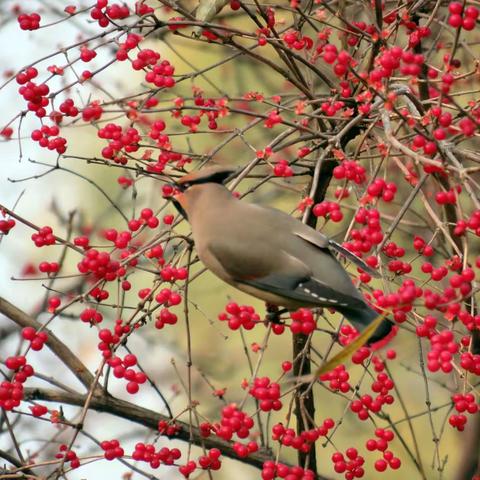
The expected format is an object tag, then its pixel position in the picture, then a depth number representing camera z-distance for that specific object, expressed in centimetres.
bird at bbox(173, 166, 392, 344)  573
